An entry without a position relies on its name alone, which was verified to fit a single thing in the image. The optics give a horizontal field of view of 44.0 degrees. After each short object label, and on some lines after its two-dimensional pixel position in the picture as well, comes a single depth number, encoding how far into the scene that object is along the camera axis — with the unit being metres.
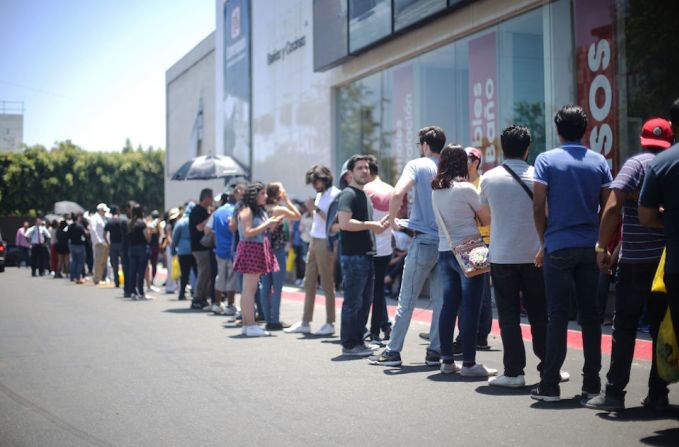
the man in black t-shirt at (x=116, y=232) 18.17
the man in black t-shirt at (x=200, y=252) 14.07
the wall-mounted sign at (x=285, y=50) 24.73
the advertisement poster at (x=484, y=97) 15.06
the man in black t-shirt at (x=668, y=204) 4.79
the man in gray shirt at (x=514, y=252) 6.22
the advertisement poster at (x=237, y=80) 29.88
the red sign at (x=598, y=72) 11.98
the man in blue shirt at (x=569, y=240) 5.71
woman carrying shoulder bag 6.87
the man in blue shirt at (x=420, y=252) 7.44
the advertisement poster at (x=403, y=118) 18.33
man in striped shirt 5.40
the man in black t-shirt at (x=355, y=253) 8.26
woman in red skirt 10.19
